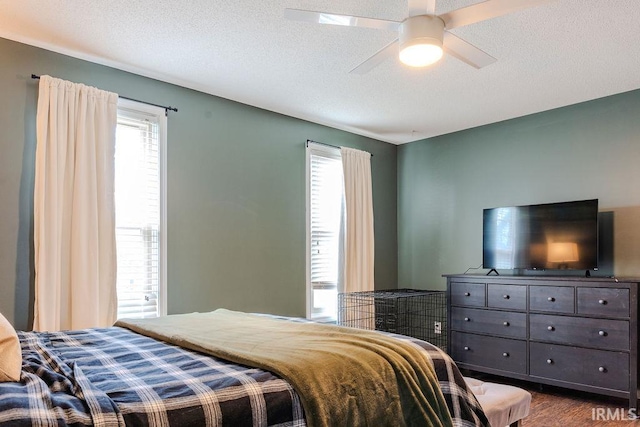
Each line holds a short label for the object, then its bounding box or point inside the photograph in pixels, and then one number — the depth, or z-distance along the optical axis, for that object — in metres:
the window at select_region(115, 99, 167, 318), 3.42
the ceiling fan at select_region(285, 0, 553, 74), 2.08
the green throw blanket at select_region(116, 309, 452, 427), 1.46
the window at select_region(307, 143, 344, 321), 4.74
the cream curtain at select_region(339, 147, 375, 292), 5.01
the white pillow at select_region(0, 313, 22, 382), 1.37
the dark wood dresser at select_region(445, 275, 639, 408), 3.40
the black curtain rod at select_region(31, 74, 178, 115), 3.48
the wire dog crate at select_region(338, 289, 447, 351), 4.93
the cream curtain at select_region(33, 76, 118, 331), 2.95
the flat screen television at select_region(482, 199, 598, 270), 3.85
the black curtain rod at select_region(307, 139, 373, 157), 4.77
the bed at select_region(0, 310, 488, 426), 1.17
